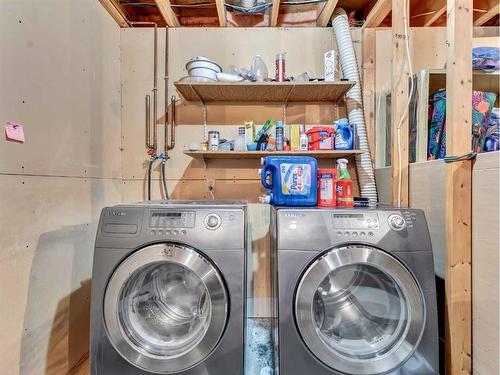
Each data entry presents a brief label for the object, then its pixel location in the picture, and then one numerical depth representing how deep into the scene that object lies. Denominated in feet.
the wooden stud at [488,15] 6.79
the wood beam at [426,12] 6.84
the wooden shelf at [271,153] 6.28
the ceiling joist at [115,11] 6.52
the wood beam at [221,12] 6.35
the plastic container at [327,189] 5.05
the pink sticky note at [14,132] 4.12
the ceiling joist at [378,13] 6.25
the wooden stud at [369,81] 7.16
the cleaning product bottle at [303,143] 6.55
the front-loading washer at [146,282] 3.88
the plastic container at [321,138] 6.48
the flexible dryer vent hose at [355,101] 6.63
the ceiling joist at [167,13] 6.30
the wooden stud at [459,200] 3.92
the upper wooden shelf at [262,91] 6.19
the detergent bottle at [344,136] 6.27
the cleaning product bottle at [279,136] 6.55
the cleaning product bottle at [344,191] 5.04
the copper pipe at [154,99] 7.23
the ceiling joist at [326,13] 6.46
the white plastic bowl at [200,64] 6.29
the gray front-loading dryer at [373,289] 3.79
